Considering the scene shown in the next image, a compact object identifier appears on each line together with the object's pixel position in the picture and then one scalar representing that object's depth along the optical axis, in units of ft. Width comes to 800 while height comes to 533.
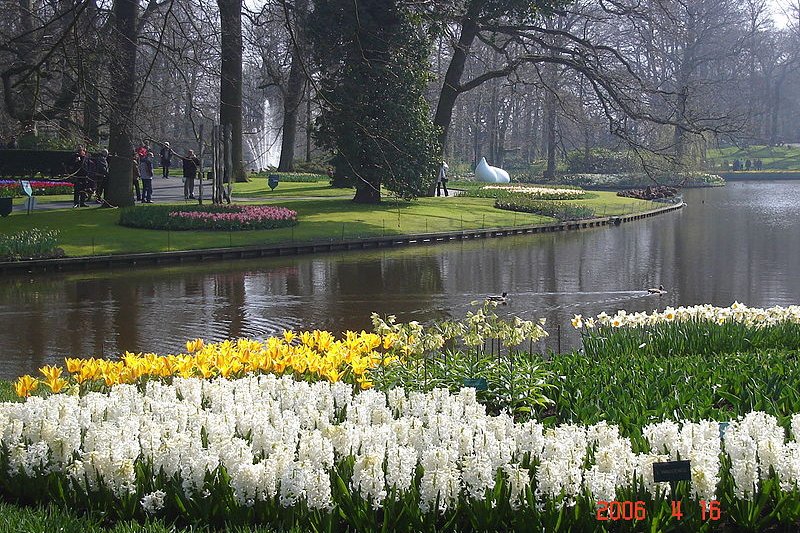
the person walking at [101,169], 98.37
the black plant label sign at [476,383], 23.59
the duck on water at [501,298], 54.39
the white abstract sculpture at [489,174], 188.03
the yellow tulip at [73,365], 24.77
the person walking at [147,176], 107.65
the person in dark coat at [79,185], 94.07
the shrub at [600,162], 233.76
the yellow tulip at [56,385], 23.64
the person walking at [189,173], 105.50
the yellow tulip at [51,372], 24.05
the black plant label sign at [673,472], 15.17
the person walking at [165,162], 152.46
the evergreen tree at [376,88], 100.53
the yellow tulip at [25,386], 23.50
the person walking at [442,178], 129.51
